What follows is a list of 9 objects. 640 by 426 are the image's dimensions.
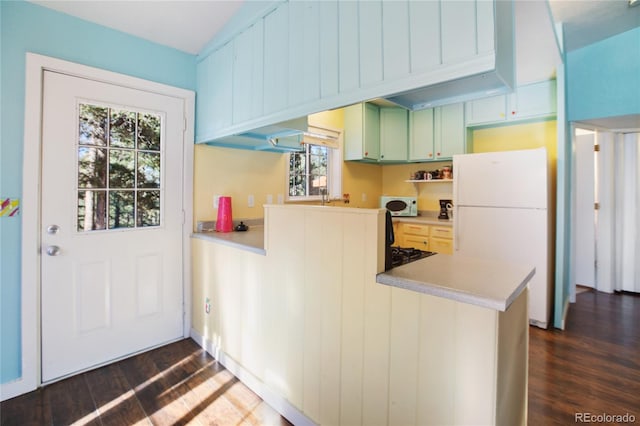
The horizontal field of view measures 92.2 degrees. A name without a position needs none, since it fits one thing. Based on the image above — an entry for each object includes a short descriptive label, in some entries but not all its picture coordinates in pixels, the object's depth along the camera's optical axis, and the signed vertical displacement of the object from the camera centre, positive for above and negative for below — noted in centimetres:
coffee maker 397 +7
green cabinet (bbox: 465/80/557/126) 310 +116
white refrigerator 277 +3
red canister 267 -2
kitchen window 359 +51
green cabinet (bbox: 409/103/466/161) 372 +102
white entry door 201 -7
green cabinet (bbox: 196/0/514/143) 112 +71
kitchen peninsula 107 -50
